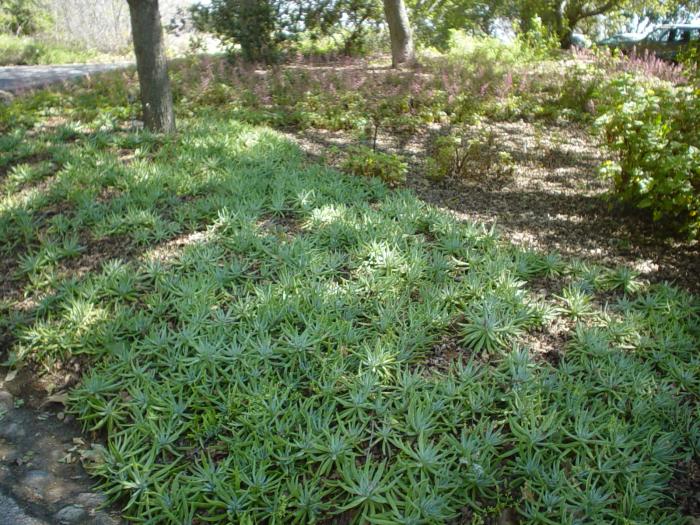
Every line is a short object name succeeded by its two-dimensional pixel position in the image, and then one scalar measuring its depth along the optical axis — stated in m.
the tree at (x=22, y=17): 20.61
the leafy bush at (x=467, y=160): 6.72
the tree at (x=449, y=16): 18.38
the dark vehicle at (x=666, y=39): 15.41
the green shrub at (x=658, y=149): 4.67
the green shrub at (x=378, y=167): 6.46
